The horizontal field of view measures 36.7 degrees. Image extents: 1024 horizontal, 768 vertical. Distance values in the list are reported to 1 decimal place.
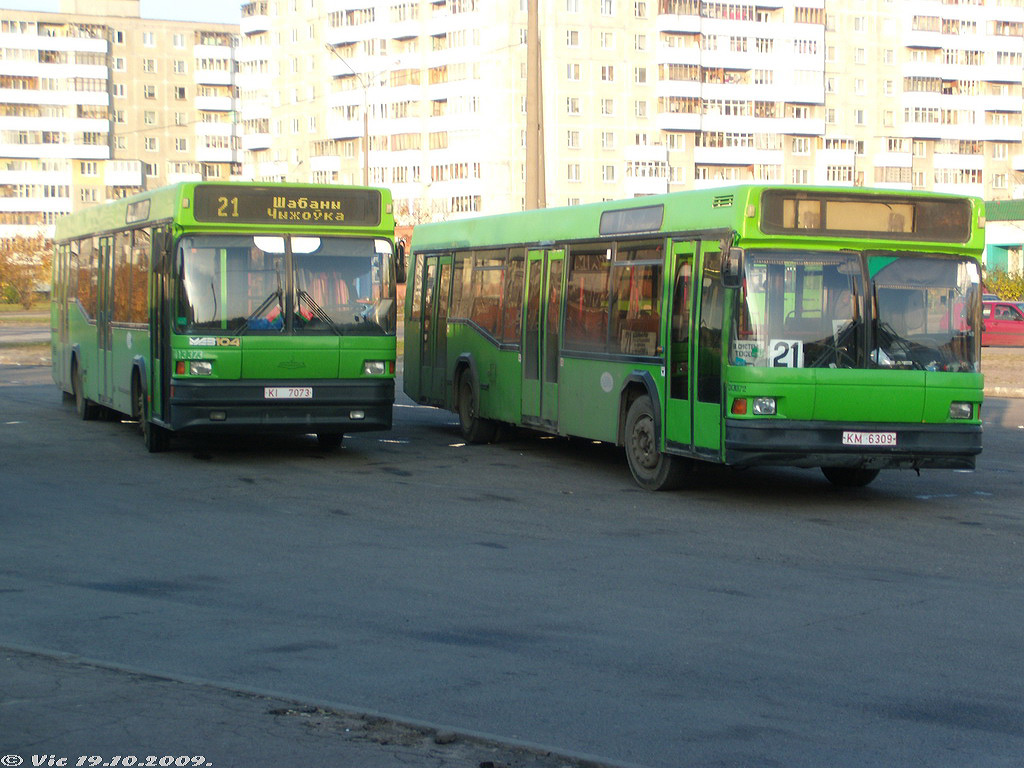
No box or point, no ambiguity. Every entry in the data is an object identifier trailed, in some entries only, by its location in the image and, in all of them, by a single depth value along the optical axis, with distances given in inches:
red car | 1862.9
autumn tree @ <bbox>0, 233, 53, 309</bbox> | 3595.0
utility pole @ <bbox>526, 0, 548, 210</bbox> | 1024.2
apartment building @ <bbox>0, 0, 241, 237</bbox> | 5378.9
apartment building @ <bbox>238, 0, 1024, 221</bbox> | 4308.6
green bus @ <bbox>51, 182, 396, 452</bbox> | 620.7
